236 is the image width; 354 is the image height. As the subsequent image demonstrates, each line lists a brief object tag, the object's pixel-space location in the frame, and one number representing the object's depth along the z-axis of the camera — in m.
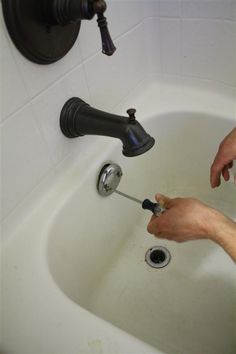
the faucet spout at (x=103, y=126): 0.51
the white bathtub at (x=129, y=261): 0.43
